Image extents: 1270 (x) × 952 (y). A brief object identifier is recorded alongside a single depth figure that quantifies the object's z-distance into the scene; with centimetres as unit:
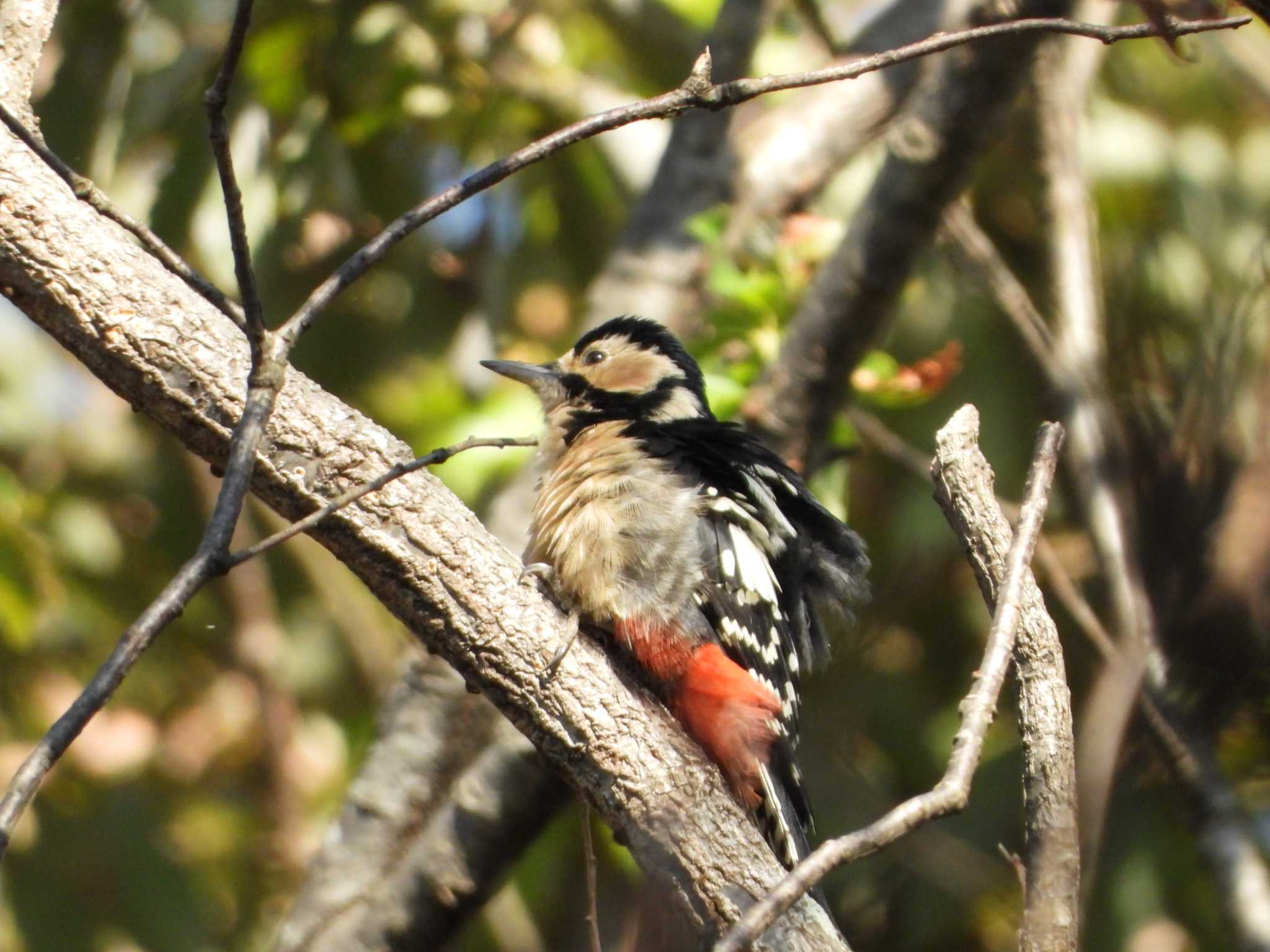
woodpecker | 612
